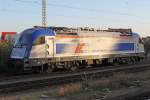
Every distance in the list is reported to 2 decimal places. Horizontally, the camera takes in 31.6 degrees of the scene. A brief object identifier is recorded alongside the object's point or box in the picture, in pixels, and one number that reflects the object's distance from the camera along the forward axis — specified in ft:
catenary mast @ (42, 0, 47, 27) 85.28
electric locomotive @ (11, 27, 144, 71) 59.66
